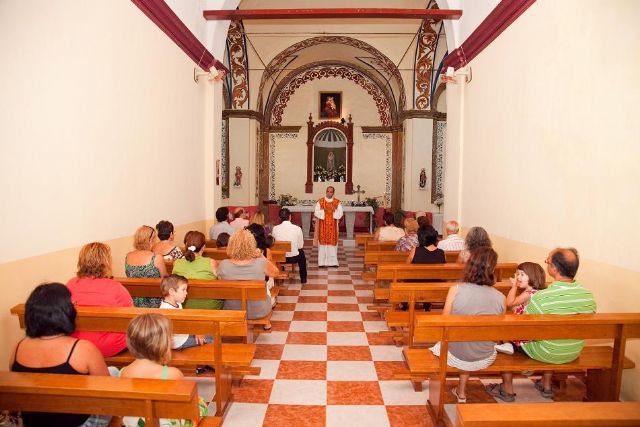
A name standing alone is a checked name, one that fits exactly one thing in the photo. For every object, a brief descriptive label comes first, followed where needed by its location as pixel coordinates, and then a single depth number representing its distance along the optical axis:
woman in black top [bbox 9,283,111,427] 2.12
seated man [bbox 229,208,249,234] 6.92
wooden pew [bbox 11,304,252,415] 2.76
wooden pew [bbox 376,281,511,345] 3.81
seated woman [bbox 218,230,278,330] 4.12
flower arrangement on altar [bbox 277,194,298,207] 14.14
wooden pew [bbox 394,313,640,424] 2.66
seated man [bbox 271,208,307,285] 7.12
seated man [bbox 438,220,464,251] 5.72
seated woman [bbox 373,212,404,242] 7.13
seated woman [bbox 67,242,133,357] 2.96
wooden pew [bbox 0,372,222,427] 1.81
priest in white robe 8.81
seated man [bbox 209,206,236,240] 6.41
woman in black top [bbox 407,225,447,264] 4.87
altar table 12.10
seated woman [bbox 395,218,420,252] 5.88
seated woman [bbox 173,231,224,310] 3.92
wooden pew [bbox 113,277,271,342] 3.69
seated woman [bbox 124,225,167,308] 3.94
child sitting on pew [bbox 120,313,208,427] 2.18
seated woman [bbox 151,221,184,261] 4.51
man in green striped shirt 2.90
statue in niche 15.12
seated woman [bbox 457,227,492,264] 4.38
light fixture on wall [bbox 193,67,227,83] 7.00
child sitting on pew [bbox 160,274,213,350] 3.16
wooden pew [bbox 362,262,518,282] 4.48
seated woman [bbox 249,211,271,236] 6.46
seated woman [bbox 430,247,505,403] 3.00
